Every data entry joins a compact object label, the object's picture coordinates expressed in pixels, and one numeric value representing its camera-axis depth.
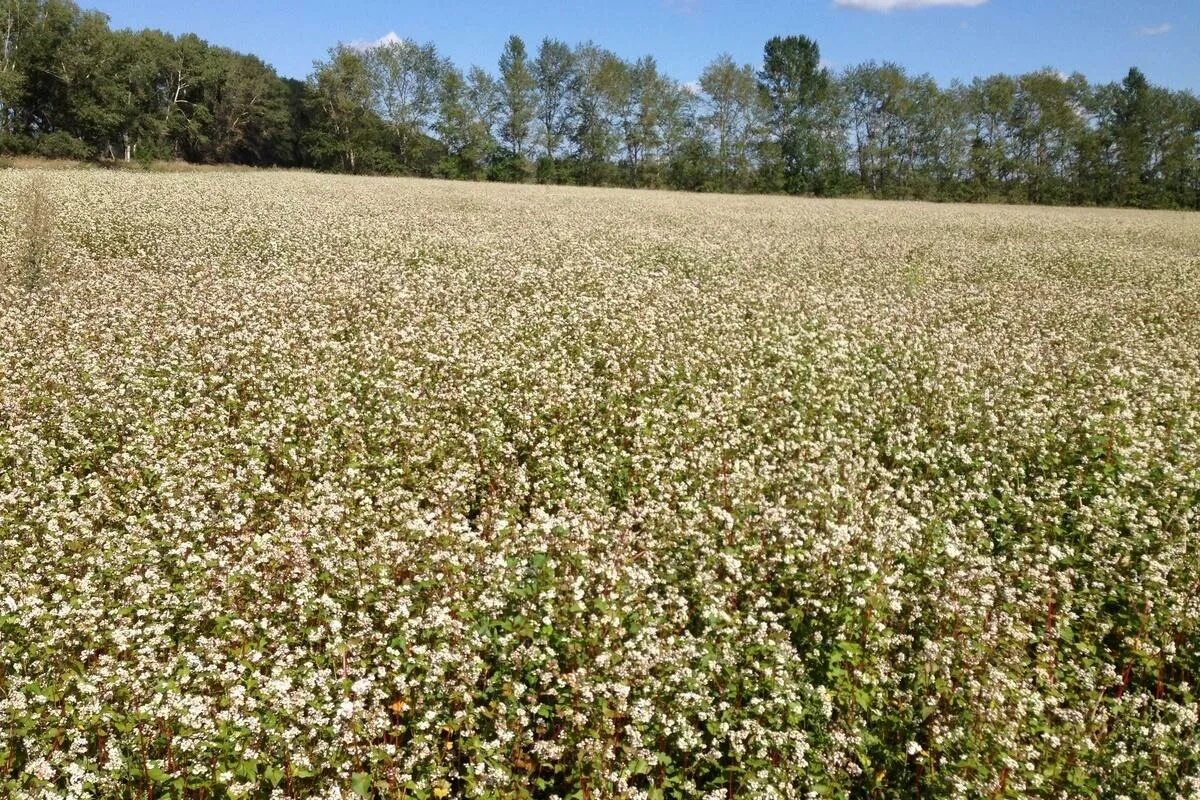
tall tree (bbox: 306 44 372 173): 68.44
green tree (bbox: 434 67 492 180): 72.00
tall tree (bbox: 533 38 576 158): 79.25
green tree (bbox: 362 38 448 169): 72.25
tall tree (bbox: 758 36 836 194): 76.31
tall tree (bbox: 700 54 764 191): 76.88
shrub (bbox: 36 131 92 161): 53.59
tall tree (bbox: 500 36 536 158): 76.19
